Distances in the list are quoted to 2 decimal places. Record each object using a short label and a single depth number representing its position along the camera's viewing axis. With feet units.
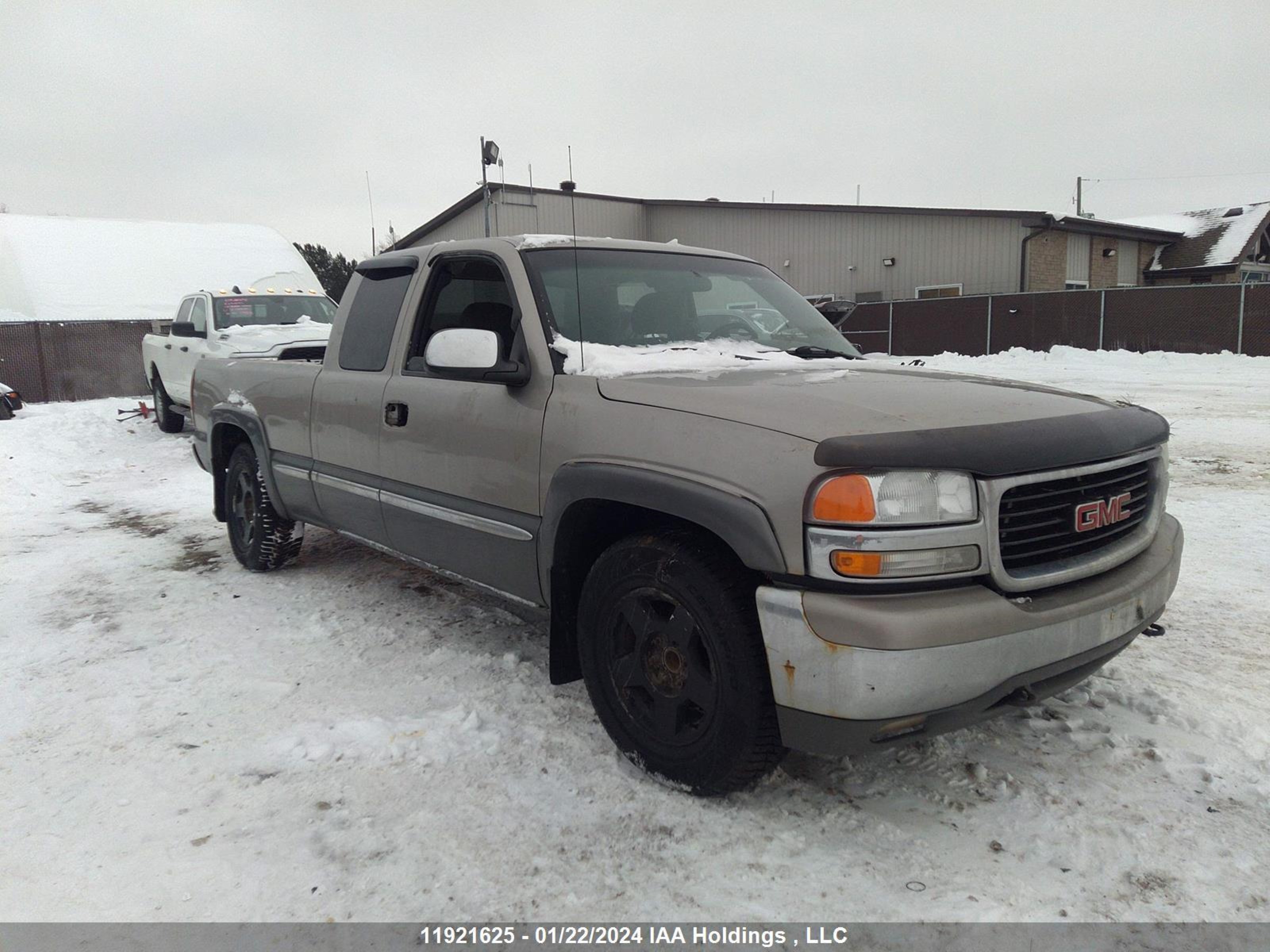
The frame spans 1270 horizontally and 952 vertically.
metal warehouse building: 79.46
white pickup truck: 34.55
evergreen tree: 138.10
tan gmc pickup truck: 7.37
